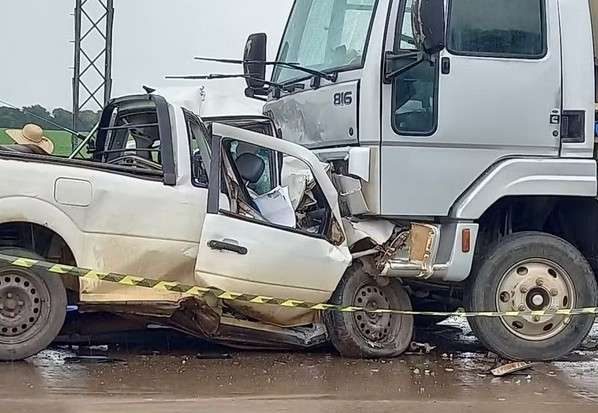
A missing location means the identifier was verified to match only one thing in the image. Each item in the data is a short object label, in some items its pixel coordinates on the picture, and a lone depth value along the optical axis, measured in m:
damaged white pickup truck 6.88
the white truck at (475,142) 7.57
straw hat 8.70
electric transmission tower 14.65
